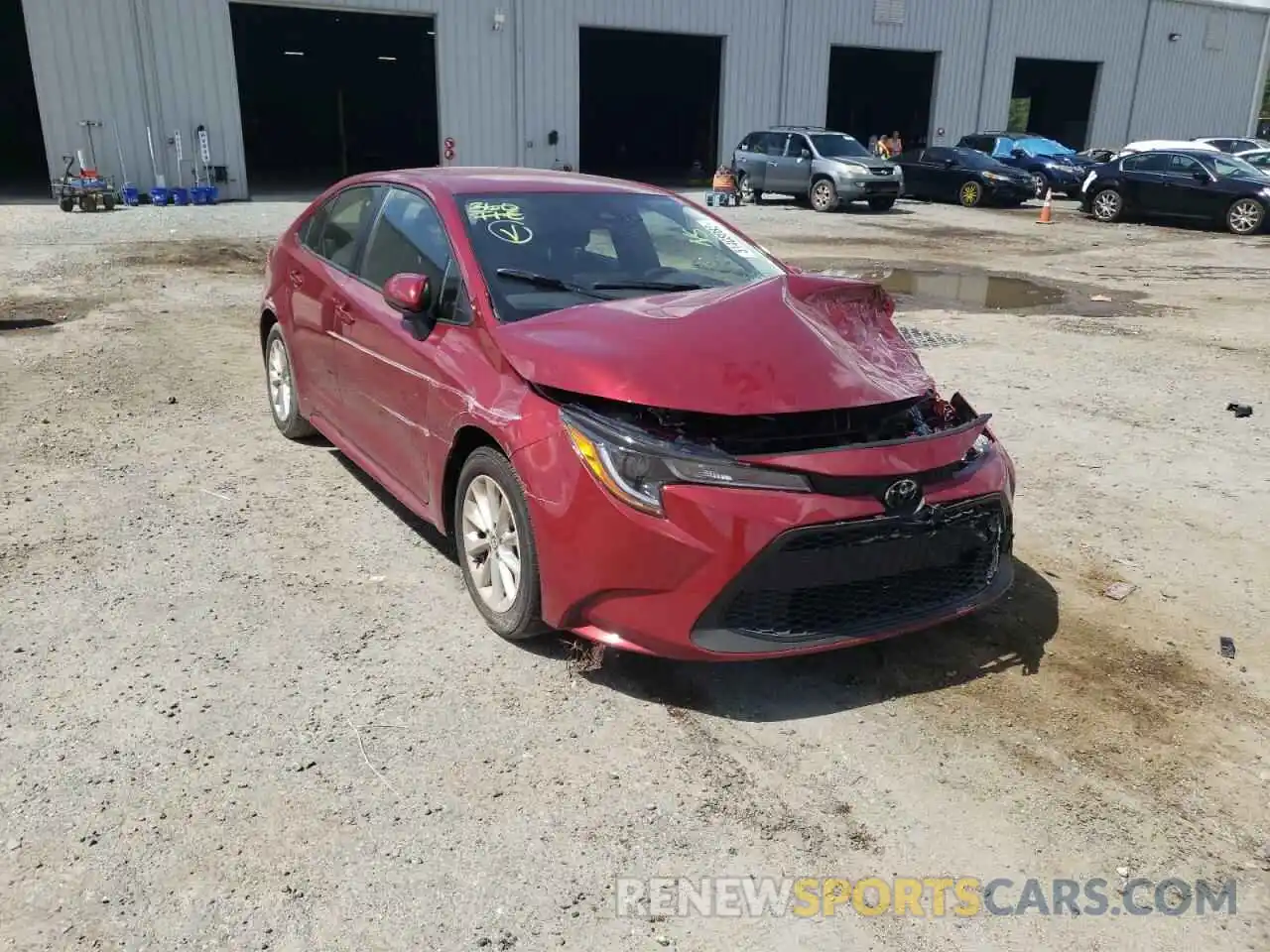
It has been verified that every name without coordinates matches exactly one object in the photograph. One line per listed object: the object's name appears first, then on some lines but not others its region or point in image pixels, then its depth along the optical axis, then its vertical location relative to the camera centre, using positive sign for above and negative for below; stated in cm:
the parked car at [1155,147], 2162 -51
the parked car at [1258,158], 2456 -78
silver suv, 2277 -115
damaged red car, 317 -104
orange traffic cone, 2142 -191
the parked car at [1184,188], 1948 -125
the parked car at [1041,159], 2633 -95
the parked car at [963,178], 2453 -139
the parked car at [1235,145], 2656 -51
